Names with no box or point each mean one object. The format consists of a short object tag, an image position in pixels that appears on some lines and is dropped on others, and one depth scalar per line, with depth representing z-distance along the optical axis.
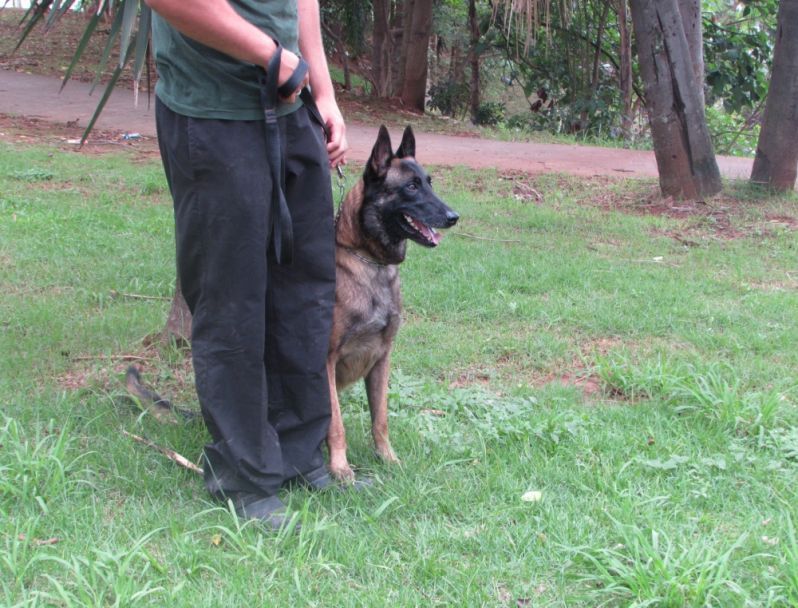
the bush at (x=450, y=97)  17.22
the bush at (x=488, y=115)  16.30
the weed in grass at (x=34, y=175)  7.62
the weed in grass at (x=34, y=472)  2.73
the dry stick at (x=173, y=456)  3.02
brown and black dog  3.14
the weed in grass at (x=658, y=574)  2.22
